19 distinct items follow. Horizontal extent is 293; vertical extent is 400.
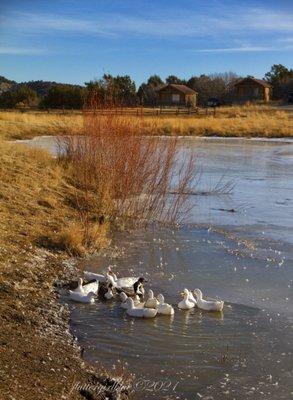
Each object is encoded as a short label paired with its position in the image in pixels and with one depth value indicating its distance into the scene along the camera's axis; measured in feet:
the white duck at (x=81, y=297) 24.67
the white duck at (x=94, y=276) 26.84
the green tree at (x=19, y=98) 213.05
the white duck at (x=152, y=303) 23.61
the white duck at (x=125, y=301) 23.99
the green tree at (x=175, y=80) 302.25
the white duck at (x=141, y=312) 23.08
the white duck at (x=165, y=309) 23.36
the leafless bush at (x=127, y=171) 42.29
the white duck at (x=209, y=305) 23.85
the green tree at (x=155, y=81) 280.92
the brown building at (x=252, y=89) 275.80
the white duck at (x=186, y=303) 24.06
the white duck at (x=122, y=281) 26.00
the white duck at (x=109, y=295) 25.46
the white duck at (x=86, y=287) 24.98
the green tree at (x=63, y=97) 184.44
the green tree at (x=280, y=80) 279.12
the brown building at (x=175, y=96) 252.42
